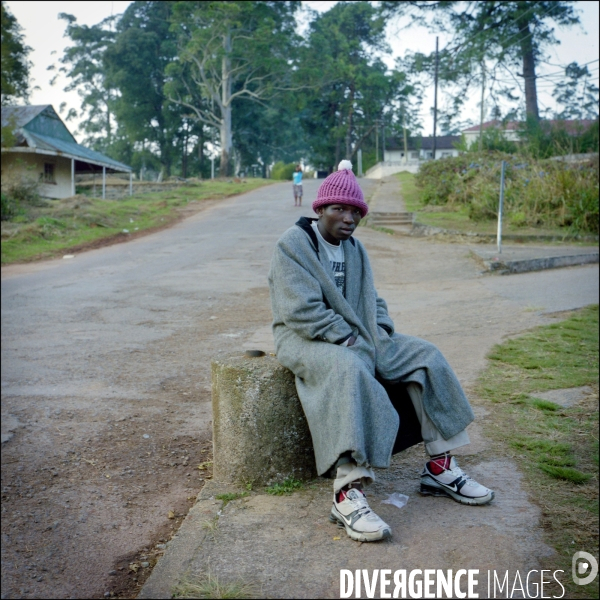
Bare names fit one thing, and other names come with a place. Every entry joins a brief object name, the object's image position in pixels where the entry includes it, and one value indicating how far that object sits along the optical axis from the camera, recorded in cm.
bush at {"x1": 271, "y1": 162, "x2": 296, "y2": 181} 5138
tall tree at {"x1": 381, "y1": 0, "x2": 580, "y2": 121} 2592
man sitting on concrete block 306
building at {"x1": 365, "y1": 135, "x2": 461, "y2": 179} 7338
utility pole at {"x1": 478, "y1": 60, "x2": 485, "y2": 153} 2281
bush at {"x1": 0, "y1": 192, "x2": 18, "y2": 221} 1981
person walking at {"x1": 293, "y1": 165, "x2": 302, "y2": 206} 2367
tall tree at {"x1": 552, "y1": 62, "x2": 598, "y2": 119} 2283
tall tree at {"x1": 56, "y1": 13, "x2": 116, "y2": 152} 4594
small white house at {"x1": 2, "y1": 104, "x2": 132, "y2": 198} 2936
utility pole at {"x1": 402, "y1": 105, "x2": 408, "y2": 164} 5861
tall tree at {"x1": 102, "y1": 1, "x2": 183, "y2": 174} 4438
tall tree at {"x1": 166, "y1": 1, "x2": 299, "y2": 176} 3594
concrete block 345
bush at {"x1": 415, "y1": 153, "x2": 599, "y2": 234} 1526
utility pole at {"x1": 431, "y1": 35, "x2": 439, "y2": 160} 3189
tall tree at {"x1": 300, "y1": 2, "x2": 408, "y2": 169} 3862
